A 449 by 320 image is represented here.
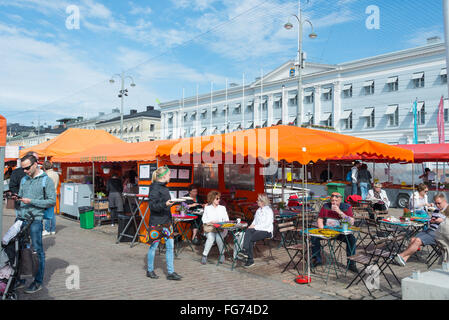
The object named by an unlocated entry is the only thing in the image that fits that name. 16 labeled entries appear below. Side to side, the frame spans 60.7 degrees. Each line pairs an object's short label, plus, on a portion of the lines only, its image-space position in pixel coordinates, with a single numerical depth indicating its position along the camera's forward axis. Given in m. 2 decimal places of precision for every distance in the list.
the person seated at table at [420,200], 8.80
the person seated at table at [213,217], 7.16
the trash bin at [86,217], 11.30
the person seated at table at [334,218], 6.53
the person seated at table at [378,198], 10.06
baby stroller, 4.88
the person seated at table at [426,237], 6.22
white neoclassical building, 29.44
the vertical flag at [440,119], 25.53
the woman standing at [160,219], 5.84
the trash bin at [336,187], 17.38
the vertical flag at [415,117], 27.20
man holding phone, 5.21
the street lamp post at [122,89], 30.19
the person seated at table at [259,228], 6.82
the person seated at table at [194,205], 8.75
